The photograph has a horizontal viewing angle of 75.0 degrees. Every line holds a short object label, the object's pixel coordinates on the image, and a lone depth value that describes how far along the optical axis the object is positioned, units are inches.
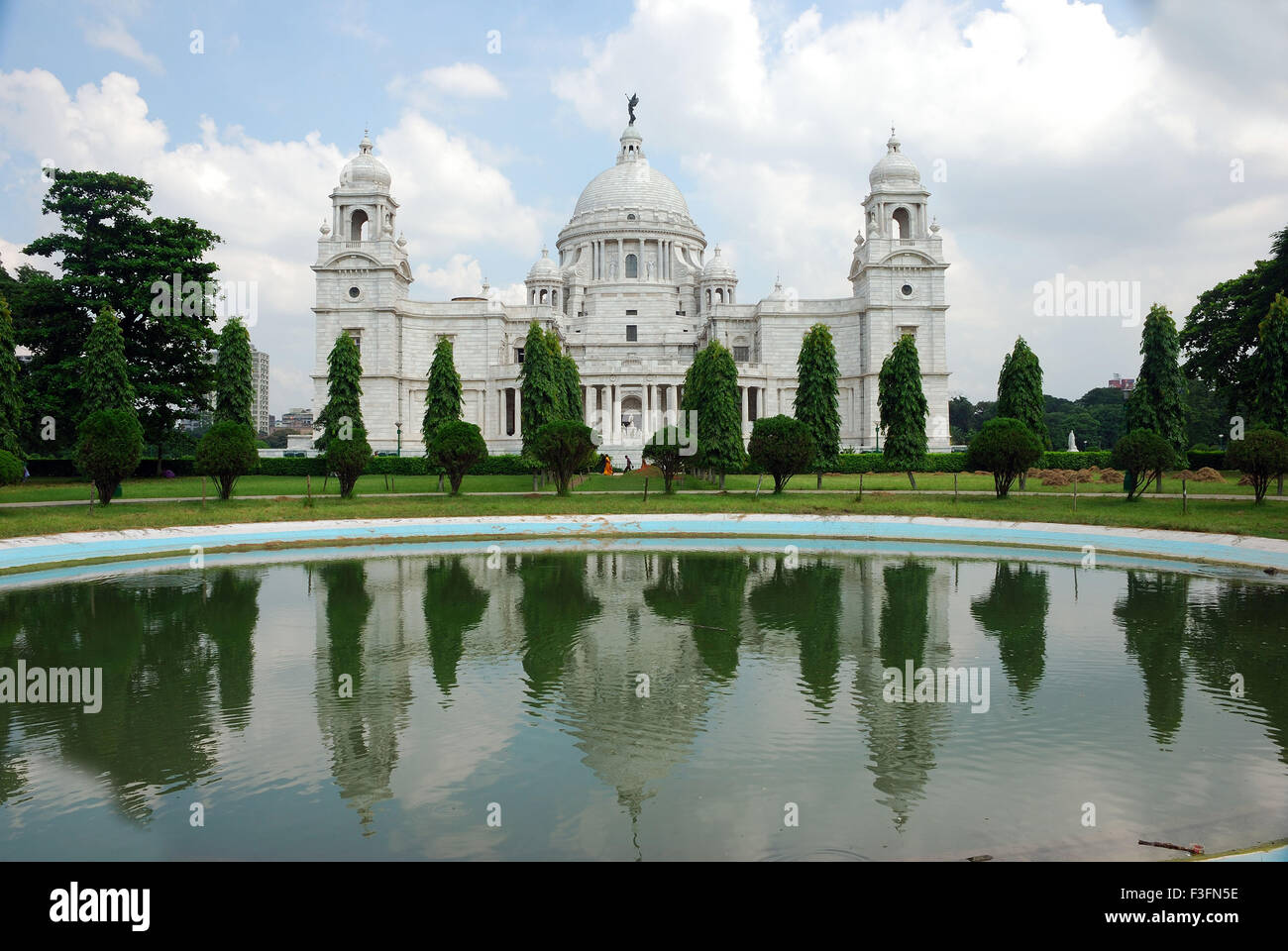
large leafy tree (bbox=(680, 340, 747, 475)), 1480.1
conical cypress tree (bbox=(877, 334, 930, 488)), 1587.1
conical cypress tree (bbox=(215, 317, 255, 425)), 1765.5
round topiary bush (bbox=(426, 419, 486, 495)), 1338.6
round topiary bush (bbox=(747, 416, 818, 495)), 1350.9
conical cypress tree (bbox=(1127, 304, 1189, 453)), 1451.8
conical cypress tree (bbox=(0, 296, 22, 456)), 1243.4
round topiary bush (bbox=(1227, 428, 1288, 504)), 1102.4
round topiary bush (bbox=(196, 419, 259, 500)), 1251.2
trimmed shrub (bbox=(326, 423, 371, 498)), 1290.6
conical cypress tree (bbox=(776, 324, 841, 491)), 1600.6
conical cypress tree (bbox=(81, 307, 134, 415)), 1457.9
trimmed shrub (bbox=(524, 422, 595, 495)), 1363.2
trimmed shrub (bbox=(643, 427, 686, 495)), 1396.4
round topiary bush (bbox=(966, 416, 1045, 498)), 1248.8
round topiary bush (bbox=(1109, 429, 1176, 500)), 1187.9
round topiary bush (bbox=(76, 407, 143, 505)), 1138.7
